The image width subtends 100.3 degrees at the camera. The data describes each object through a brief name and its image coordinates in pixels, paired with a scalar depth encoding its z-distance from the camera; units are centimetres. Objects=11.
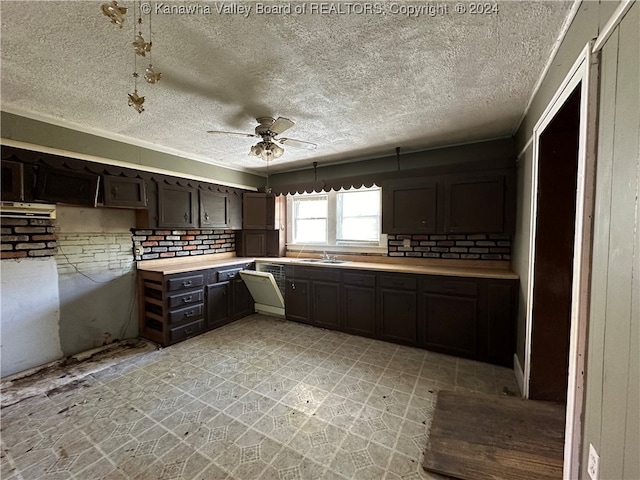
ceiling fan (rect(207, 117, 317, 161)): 236
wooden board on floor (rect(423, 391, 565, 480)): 149
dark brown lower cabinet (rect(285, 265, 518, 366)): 263
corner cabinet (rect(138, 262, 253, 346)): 312
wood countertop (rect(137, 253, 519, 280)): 288
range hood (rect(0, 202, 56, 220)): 233
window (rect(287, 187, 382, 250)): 405
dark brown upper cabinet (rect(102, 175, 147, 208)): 288
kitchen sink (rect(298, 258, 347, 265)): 405
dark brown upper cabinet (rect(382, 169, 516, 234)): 284
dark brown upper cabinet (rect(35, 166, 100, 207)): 247
